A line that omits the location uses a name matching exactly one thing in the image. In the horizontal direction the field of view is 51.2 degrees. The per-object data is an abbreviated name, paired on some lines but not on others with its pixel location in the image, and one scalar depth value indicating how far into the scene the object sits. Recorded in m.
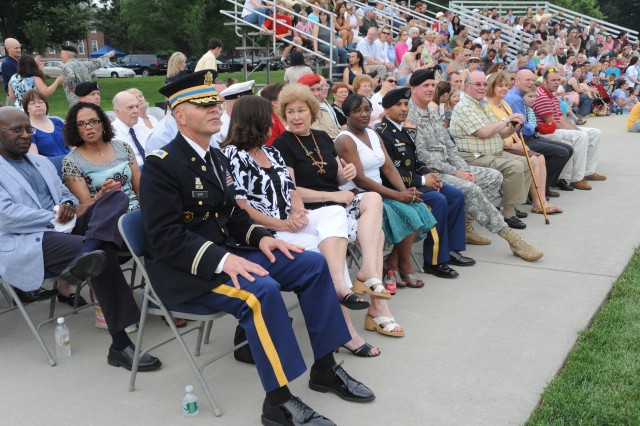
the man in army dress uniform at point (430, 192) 5.71
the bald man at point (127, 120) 5.91
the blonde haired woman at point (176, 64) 8.45
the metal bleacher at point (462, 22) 14.77
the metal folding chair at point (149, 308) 3.49
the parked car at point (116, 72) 43.72
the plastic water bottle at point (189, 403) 3.45
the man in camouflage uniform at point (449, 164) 6.20
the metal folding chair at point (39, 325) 4.12
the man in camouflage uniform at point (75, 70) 9.37
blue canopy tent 58.72
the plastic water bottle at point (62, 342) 4.16
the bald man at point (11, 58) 9.73
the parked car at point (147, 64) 46.16
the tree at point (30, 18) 29.62
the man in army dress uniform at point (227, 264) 3.26
